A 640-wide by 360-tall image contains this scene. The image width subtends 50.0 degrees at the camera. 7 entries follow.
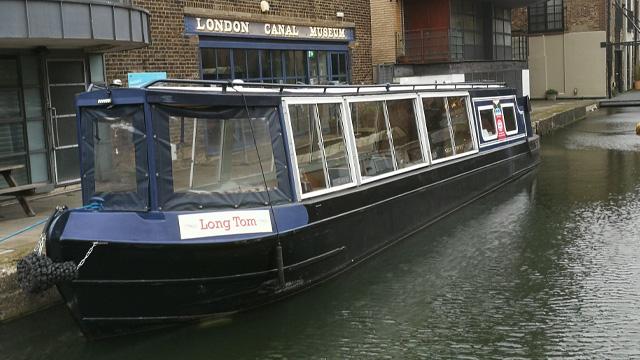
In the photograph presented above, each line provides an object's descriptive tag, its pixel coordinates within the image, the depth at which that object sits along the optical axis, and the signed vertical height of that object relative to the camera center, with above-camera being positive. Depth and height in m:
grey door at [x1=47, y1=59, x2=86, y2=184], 11.09 +0.14
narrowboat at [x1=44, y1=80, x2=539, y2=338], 5.84 -0.86
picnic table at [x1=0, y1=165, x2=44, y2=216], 8.79 -0.85
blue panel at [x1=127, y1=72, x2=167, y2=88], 12.04 +0.70
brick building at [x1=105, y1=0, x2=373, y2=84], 13.09 +1.52
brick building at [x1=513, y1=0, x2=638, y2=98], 35.91 +2.43
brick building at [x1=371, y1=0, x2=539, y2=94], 22.33 +1.90
